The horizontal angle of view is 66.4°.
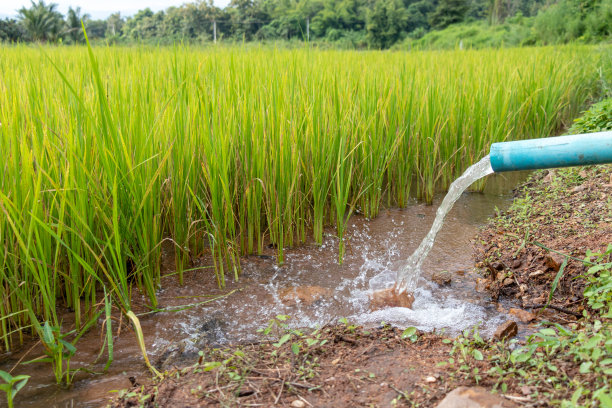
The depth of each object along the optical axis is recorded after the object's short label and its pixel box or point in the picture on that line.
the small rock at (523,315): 1.74
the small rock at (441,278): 2.09
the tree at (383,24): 19.33
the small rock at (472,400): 1.13
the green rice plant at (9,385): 1.21
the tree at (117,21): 23.49
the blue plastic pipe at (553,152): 1.32
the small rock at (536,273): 1.99
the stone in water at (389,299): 1.93
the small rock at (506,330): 1.56
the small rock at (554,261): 1.95
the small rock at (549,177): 3.14
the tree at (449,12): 22.20
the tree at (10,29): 17.28
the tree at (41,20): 18.83
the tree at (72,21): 20.84
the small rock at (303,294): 1.98
